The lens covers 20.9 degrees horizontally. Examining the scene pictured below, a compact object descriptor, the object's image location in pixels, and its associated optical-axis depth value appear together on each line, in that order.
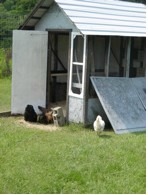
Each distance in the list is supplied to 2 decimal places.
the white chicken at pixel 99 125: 8.12
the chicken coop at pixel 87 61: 9.14
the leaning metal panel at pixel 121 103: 8.82
